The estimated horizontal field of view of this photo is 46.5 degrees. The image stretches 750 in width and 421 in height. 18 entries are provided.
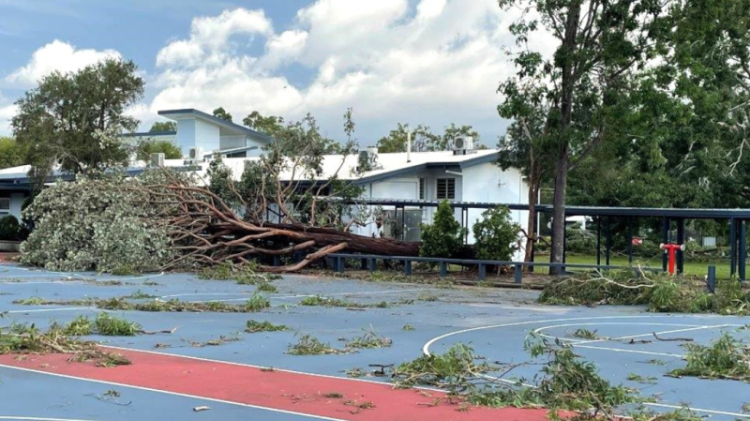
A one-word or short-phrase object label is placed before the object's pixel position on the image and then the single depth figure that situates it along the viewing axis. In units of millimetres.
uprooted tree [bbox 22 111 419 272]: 27438
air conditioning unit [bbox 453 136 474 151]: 41156
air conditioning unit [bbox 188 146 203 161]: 45281
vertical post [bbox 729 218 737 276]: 26875
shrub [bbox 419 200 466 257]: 28984
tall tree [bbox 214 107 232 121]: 98938
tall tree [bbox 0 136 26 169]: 76462
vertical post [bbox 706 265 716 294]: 21219
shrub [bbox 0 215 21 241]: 42031
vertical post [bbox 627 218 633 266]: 29566
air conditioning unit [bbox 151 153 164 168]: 42962
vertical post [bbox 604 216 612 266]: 29461
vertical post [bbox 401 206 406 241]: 34600
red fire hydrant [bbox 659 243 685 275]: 25555
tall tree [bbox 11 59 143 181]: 38938
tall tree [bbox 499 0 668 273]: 26281
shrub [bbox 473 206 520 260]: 28266
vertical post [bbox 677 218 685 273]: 27903
